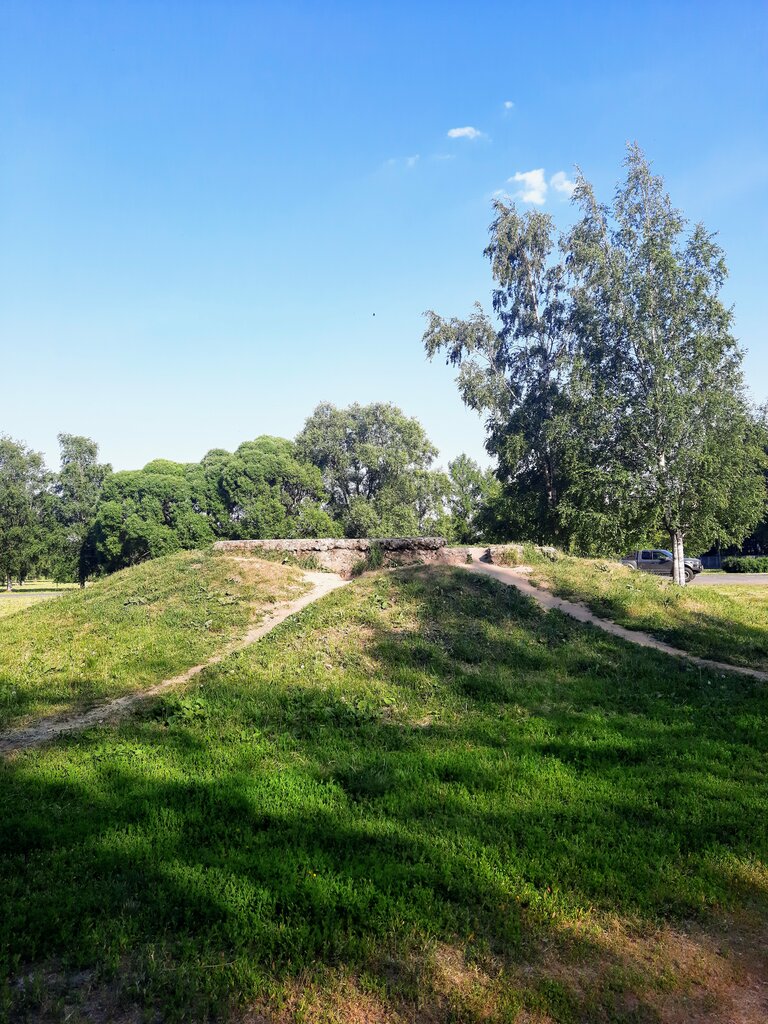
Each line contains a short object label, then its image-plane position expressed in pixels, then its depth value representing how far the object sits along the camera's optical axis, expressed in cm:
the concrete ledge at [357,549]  1499
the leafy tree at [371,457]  4356
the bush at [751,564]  3644
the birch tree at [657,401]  2120
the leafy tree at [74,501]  4506
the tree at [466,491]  4632
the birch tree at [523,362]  2534
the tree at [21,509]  4375
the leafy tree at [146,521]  4084
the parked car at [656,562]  3014
